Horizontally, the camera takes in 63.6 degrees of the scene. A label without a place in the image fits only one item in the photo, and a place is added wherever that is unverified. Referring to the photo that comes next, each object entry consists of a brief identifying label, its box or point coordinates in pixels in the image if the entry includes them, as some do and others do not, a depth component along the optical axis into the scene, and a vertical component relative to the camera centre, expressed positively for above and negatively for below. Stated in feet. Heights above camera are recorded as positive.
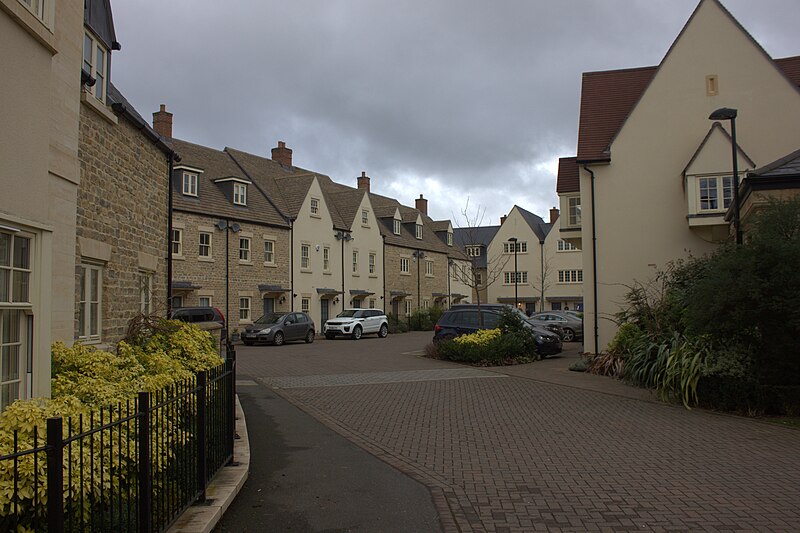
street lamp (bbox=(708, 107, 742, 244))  44.45 +11.93
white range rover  115.34 -5.26
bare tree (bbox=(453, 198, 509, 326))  192.85 +10.01
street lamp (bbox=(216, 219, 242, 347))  104.61 +10.87
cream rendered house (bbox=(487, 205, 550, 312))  199.21 +12.44
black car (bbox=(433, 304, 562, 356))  73.56 -3.69
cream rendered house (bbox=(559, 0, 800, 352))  65.62 +14.66
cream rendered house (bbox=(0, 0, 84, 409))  20.11 +3.20
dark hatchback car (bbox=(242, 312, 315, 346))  98.16 -5.32
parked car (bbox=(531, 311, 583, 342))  105.19 -5.15
